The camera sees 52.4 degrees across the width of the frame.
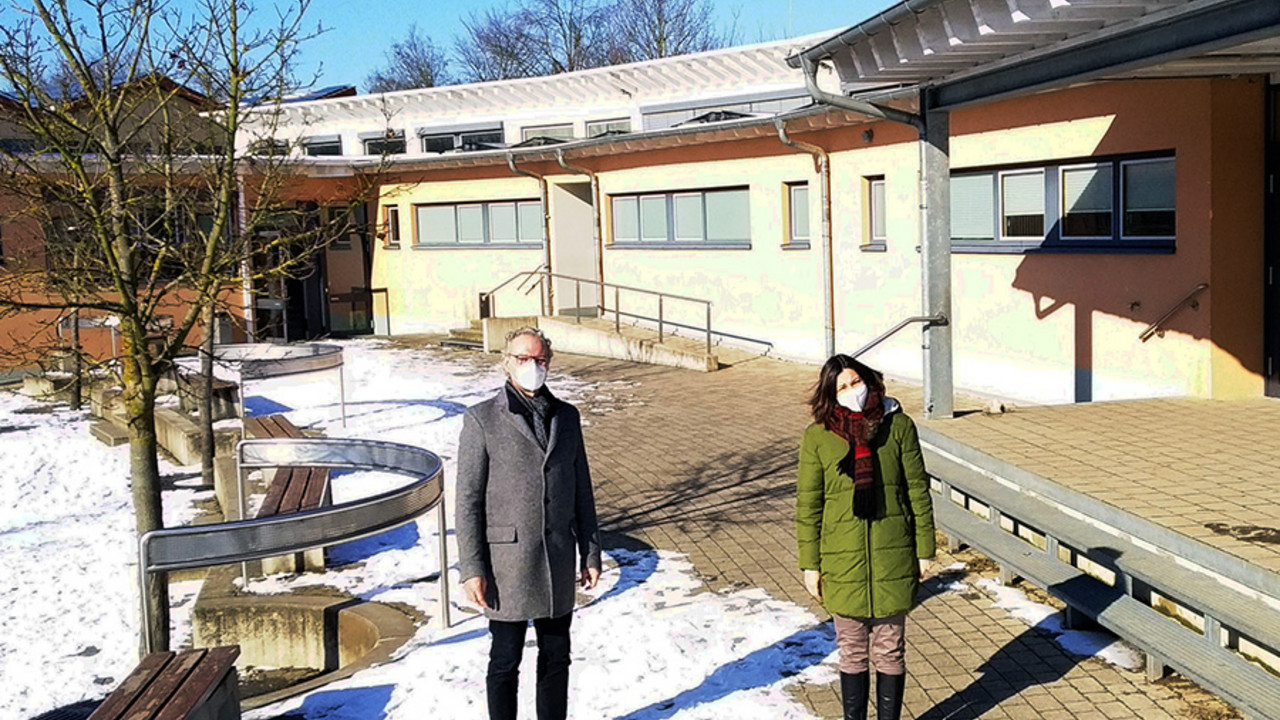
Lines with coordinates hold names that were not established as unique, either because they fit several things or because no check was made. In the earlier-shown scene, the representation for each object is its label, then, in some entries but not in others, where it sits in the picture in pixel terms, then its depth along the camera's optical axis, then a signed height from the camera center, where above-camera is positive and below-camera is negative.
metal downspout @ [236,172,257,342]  7.99 +0.05
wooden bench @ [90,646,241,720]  4.91 -1.65
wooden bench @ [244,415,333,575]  8.69 -1.61
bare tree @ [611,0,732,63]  58.12 +9.82
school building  8.98 +0.56
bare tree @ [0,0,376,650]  7.09 +0.46
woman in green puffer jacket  4.98 -1.02
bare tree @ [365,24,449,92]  69.88 +10.08
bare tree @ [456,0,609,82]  60.22 +9.85
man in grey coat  5.07 -1.00
